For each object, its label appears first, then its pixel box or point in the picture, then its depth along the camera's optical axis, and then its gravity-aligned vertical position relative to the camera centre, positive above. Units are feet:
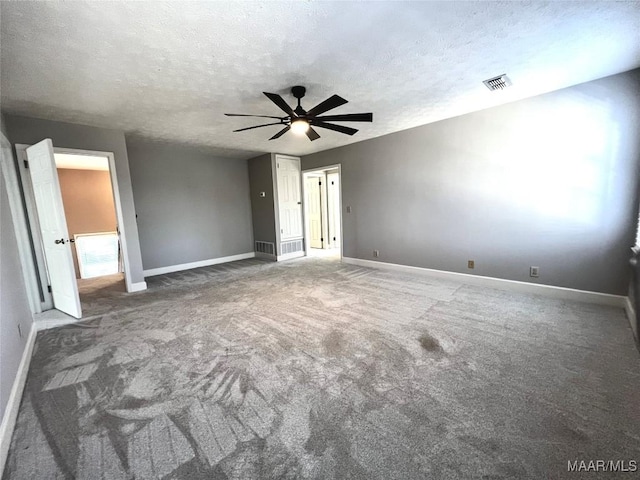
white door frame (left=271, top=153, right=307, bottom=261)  19.87 +0.78
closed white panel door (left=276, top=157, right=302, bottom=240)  20.42 +0.77
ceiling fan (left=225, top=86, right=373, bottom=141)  7.91 +3.07
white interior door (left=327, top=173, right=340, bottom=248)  24.41 +0.05
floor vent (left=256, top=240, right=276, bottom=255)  21.04 -3.24
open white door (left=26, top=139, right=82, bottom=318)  9.84 -0.28
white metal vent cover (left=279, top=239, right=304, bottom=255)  20.81 -3.23
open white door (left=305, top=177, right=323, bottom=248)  24.72 -0.16
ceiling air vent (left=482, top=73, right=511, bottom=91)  9.07 +4.21
